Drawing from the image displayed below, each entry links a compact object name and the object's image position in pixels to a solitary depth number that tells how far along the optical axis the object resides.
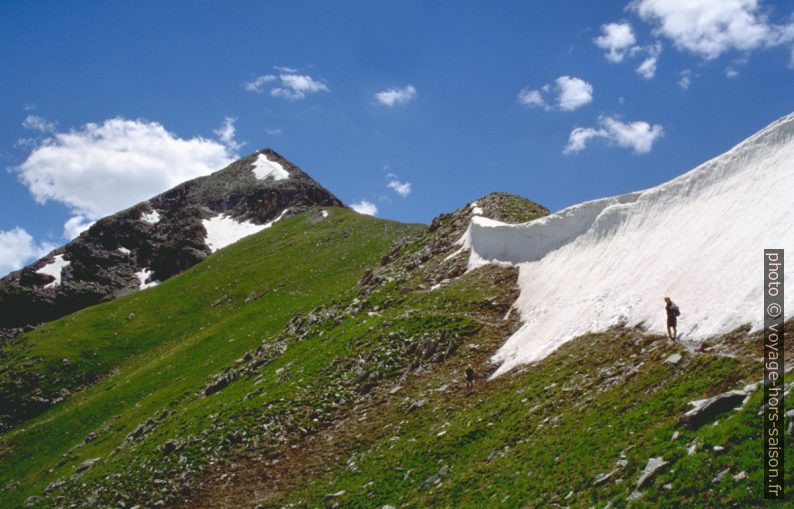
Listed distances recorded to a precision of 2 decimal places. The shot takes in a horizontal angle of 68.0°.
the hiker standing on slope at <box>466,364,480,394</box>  26.24
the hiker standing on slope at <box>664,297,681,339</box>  19.94
